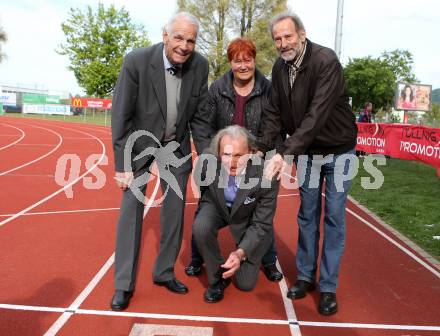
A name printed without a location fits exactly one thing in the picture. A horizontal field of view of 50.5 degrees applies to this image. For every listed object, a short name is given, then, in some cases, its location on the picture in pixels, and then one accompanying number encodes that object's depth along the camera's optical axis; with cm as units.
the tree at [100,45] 4022
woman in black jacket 383
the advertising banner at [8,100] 4991
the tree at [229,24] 3072
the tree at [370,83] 5397
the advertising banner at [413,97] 2147
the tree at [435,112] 7591
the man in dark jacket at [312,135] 326
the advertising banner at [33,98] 4750
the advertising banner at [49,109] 4397
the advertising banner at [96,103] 3873
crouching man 357
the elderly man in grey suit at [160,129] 340
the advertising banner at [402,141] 1076
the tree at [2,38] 6625
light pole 1559
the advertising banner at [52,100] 4919
